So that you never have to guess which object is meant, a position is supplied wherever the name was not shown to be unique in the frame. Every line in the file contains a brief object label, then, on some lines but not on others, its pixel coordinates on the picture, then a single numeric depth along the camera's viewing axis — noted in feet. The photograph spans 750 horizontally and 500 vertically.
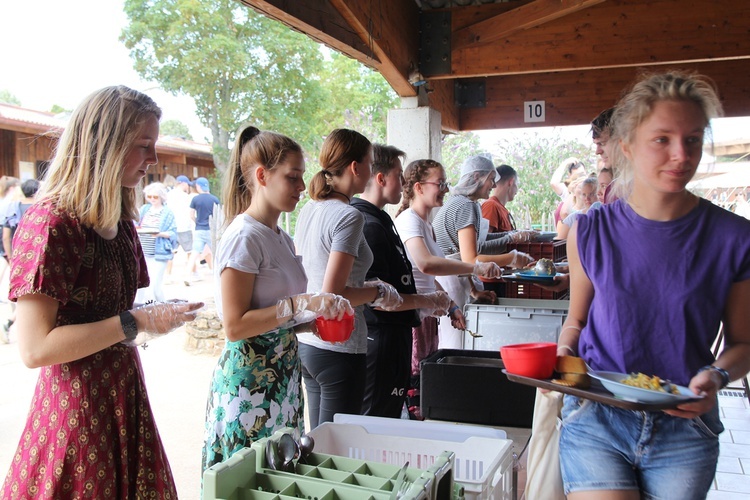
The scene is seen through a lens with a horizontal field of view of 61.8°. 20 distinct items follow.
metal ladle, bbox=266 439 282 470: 4.18
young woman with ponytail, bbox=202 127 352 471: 5.86
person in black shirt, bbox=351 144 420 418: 8.83
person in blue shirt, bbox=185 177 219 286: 35.65
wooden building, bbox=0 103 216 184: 34.45
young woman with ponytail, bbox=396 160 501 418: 10.98
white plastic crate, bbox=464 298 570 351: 10.72
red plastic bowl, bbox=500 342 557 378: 4.60
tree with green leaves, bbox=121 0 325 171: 49.90
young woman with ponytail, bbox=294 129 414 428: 7.68
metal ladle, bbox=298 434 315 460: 4.45
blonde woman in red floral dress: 4.47
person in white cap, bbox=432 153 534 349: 12.94
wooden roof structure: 15.62
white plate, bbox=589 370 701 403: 4.16
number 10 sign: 23.88
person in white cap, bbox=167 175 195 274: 36.06
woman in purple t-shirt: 4.52
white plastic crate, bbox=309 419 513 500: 5.07
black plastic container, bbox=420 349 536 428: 7.54
